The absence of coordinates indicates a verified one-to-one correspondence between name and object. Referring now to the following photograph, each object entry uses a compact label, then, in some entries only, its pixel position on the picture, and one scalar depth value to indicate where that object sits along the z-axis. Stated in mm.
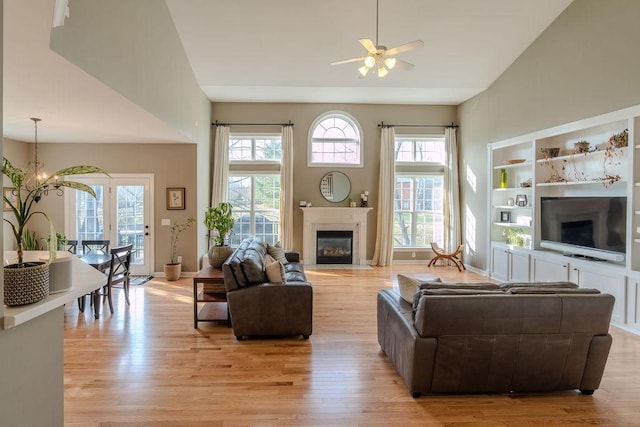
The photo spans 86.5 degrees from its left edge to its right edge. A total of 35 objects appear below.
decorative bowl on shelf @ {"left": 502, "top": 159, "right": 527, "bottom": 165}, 6097
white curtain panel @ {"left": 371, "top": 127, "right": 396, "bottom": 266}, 7977
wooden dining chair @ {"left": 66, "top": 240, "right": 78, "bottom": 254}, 5562
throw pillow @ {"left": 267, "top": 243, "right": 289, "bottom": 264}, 5559
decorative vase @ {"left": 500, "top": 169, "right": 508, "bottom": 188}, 6551
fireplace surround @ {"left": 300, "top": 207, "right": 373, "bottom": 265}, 7887
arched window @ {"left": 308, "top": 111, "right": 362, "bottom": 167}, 8125
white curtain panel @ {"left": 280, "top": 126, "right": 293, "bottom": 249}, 7832
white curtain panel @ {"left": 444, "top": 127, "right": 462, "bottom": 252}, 8016
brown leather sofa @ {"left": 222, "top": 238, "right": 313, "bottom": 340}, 3658
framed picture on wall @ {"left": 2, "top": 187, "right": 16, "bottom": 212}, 5639
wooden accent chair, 7520
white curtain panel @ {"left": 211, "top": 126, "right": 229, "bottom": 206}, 7773
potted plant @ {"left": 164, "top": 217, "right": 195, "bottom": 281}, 6773
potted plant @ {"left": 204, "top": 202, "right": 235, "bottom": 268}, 4605
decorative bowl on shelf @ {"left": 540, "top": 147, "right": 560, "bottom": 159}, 5461
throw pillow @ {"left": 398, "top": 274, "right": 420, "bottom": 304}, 2987
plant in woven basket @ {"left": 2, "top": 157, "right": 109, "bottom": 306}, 1420
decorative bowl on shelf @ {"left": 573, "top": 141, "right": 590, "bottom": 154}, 4918
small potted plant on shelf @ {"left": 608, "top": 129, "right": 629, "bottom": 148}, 4258
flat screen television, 4344
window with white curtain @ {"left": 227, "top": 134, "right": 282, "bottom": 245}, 8094
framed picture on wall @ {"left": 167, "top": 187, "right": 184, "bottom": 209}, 6738
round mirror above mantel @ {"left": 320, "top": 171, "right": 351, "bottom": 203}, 8078
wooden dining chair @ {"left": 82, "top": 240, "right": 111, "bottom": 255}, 5512
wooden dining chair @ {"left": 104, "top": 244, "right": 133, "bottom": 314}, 4543
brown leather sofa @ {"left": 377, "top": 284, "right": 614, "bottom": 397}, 2514
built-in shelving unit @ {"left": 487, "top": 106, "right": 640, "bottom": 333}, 4109
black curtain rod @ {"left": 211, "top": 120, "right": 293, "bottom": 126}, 7852
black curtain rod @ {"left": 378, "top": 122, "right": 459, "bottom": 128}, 8048
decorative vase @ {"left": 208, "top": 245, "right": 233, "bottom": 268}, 4598
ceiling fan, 3893
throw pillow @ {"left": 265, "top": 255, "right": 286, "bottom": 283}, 3750
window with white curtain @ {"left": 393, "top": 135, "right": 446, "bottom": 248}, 8266
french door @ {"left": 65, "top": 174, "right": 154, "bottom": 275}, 6625
